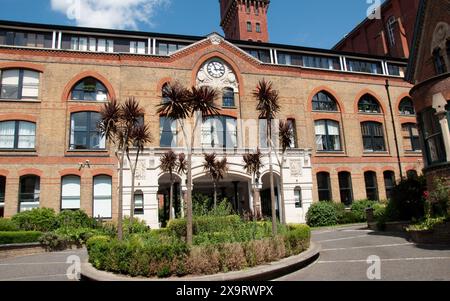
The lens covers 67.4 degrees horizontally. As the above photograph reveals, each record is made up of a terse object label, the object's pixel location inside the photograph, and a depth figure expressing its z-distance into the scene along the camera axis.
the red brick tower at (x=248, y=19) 54.72
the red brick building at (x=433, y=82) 14.46
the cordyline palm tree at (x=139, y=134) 16.33
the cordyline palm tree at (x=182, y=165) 22.27
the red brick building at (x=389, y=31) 39.75
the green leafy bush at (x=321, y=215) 26.50
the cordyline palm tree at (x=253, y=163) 23.19
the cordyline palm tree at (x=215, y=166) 22.39
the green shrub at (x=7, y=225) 18.77
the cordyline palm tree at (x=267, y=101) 14.45
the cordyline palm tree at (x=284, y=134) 16.67
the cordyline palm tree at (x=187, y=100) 11.27
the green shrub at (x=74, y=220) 20.58
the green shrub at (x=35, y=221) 20.06
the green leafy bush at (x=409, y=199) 18.08
